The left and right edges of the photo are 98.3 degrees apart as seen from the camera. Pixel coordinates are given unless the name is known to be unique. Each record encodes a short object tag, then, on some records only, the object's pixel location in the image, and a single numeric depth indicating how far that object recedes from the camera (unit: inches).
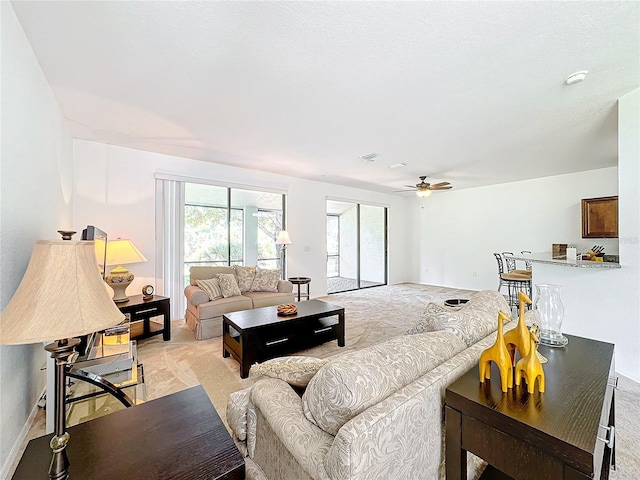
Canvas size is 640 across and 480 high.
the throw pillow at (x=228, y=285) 158.6
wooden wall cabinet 186.2
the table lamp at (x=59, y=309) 34.3
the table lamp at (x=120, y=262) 133.3
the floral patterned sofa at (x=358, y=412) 34.1
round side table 206.4
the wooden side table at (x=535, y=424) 31.5
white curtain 171.3
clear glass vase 58.2
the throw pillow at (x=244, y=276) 172.2
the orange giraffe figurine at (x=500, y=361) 41.3
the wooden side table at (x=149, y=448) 35.8
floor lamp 207.6
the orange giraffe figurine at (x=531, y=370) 40.6
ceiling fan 202.8
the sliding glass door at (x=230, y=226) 190.4
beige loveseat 143.3
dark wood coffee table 105.9
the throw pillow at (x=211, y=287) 153.3
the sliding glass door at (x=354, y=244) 315.6
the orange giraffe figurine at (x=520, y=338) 44.0
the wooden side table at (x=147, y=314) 132.6
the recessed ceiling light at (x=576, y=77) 86.7
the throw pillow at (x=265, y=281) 176.7
